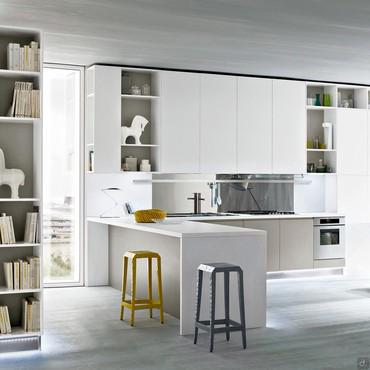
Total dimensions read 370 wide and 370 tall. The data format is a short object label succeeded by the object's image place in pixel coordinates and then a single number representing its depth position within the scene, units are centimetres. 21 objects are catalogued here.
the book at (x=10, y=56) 508
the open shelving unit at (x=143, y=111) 843
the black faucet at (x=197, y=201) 872
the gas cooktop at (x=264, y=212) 899
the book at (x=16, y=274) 510
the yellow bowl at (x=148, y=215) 692
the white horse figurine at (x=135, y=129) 823
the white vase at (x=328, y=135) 943
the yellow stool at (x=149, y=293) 608
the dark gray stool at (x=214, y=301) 521
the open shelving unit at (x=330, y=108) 944
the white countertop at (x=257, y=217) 818
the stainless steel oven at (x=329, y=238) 891
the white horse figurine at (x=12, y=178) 512
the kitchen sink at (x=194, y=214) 849
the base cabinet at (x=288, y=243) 855
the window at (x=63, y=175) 826
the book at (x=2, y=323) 511
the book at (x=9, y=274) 509
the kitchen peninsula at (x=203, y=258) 568
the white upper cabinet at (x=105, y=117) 805
